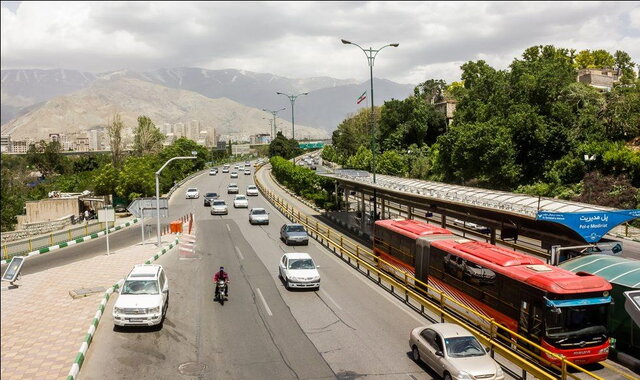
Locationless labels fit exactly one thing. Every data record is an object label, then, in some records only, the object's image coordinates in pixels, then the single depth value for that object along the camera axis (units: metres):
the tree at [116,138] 91.64
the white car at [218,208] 51.16
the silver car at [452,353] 12.83
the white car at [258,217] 44.70
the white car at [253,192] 67.81
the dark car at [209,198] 59.53
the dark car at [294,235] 34.69
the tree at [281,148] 117.56
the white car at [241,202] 56.31
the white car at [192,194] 66.19
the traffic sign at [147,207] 35.84
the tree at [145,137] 111.94
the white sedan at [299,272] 22.86
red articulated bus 14.04
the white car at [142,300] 17.06
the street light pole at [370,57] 36.81
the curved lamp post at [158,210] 34.34
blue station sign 18.23
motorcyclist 21.28
